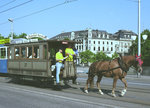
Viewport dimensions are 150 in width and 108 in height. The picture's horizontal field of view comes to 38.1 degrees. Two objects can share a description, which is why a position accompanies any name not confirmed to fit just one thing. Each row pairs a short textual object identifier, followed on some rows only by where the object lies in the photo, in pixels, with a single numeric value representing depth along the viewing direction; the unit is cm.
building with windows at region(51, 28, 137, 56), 10156
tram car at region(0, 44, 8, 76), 1705
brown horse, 874
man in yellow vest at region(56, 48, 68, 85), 1060
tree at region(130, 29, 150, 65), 5756
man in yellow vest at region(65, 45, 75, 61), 1093
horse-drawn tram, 1126
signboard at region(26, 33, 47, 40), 1346
